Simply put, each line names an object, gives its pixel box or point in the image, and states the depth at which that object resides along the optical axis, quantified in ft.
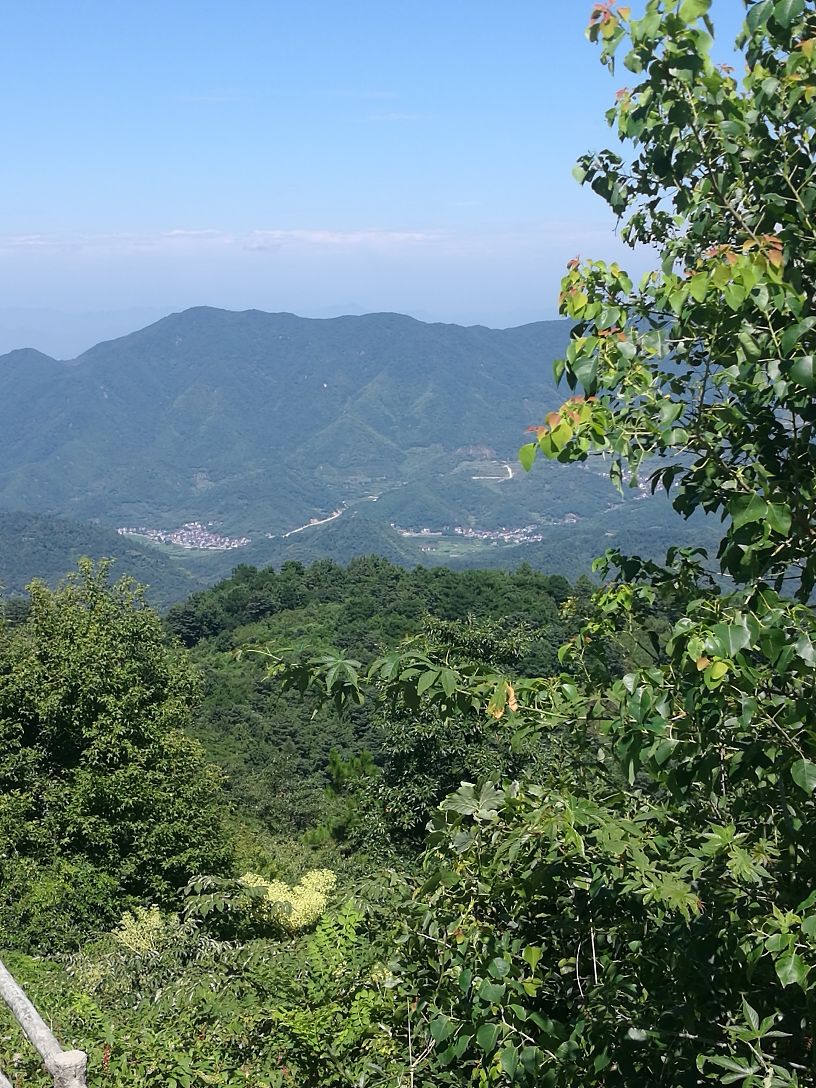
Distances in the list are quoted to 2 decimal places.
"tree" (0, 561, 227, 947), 40.09
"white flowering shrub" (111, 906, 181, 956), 26.13
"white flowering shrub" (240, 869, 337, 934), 33.19
